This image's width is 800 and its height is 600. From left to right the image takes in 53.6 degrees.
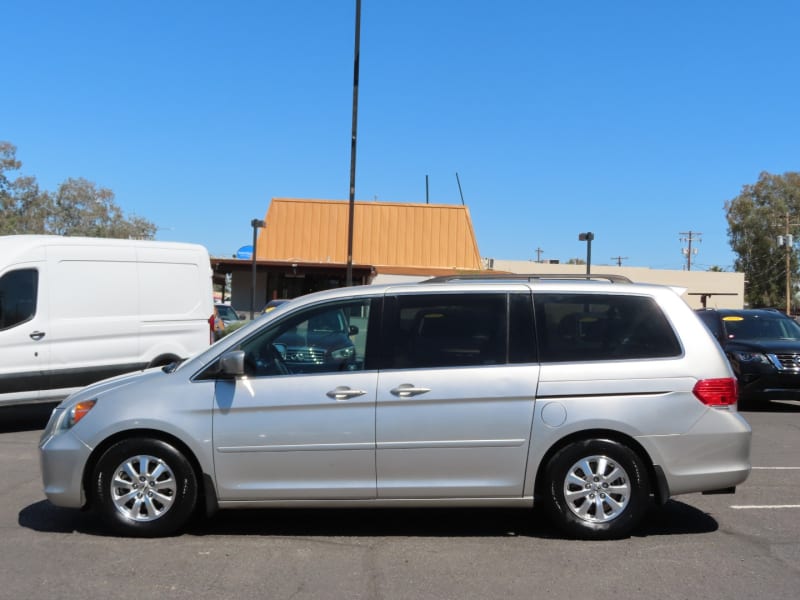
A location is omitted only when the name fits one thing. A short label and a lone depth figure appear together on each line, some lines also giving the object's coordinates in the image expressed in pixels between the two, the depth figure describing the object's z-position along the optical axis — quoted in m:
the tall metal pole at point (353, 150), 18.78
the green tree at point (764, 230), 66.88
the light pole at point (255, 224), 24.83
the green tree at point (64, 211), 55.78
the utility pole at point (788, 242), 55.84
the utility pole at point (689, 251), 83.44
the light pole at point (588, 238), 24.89
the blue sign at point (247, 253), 36.31
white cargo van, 9.82
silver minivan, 5.43
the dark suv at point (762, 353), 12.58
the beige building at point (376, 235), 36.69
